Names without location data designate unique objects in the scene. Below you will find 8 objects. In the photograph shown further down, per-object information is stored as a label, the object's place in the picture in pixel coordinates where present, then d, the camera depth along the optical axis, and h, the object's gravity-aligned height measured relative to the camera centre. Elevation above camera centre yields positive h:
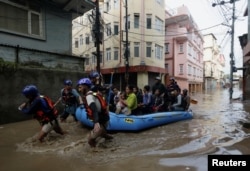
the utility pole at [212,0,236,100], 22.12 +3.14
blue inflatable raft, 7.47 -1.05
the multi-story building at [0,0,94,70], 10.88 +2.93
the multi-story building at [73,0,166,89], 25.07 +4.91
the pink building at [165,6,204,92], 31.89 +5.71
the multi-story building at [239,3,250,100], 20.59 +0.65
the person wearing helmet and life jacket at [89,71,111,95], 6.81 +0.25
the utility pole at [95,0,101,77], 14.49 +3.39
